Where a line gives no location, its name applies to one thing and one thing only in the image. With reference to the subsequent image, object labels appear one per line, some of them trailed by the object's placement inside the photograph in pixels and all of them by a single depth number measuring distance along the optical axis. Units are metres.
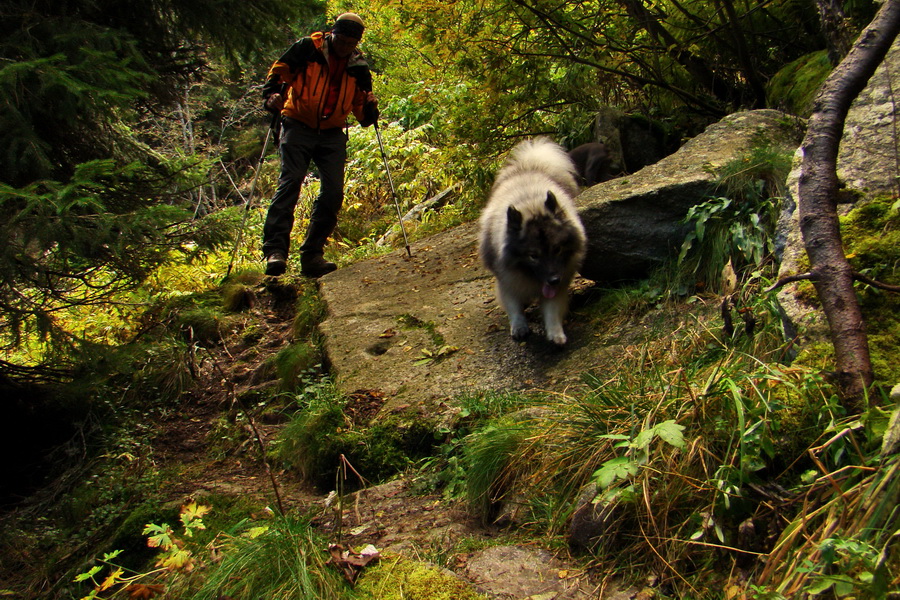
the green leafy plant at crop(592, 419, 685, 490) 1.84
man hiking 6.01
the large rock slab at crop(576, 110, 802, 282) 4.35
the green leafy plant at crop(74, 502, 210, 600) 2.13
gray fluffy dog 4.28
